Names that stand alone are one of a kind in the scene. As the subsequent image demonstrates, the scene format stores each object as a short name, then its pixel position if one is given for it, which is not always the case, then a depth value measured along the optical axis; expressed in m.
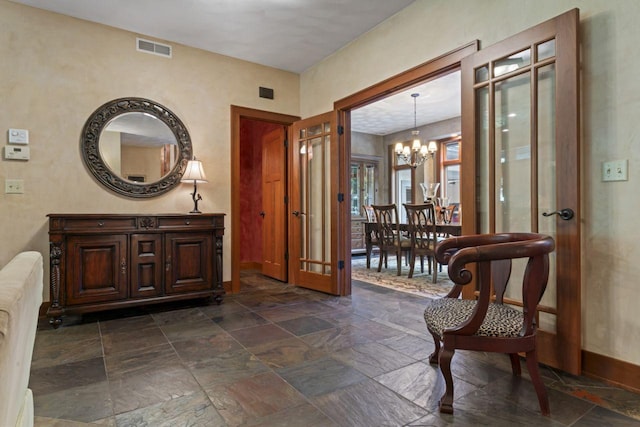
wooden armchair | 1.51
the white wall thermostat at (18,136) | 2.93
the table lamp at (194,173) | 3.57
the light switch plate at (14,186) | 2.92
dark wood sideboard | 2.78
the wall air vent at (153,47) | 3.51
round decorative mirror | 3.29
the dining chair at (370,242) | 5.58
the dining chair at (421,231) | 4.61
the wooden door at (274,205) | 4.67
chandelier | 5.73
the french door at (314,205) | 3.89
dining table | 4.57
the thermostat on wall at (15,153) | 2.92
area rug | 3.99
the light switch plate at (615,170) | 1.81
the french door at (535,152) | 1.89
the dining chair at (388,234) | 5.07
